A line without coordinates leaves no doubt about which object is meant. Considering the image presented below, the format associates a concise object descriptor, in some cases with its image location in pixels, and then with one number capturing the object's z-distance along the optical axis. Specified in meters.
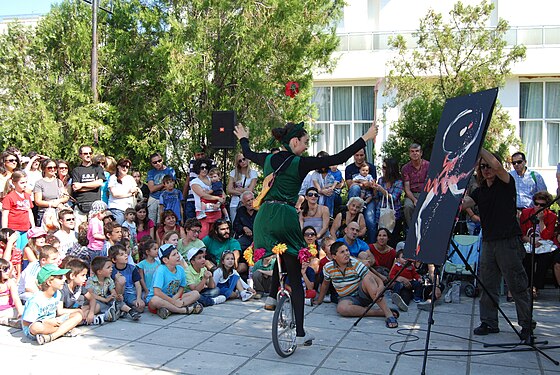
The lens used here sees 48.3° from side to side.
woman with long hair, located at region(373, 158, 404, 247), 9.81
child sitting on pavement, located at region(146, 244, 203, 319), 7.36
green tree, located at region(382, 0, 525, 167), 16.55
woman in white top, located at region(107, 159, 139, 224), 9.84
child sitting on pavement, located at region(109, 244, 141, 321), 7.48
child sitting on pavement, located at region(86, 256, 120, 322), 7.17
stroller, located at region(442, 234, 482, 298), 8.71
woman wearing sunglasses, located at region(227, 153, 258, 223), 10.62
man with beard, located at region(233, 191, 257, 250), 9.84
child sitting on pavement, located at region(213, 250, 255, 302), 8.35
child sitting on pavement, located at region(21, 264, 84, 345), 6.19
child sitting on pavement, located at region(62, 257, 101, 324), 6.91
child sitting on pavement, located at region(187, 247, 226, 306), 8.02
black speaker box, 11.75
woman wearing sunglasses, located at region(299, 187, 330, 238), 9.45
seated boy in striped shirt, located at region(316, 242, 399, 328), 7.28
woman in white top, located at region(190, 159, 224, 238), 9.98
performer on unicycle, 5.64
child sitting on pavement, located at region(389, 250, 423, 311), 8.16
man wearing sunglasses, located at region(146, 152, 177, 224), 10.36
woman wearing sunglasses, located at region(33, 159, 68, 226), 9.22
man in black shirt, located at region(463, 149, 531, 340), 6.15
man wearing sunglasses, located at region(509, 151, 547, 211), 9.69
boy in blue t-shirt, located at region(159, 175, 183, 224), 10.38
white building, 19.70
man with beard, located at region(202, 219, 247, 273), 9.10
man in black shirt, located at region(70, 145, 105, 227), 9.77
